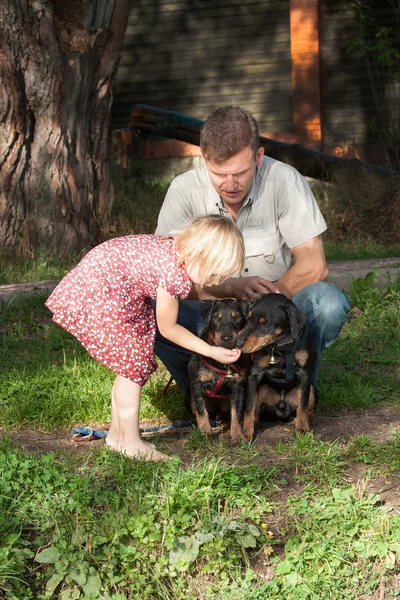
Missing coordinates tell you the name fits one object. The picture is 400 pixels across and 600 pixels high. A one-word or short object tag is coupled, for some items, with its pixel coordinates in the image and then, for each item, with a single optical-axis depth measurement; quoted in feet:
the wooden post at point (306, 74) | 44.01
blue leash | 15.49
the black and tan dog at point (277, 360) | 14.43
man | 15.85
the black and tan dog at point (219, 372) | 14.74
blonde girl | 13.25
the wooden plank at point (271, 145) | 37.53
